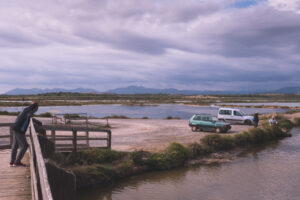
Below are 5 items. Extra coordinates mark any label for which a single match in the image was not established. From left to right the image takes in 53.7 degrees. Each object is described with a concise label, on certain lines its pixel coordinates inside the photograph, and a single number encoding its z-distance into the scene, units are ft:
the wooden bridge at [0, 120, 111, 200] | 12.80
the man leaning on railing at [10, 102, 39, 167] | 28.99
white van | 112.78
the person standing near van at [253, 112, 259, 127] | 95.51
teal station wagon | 91.04
